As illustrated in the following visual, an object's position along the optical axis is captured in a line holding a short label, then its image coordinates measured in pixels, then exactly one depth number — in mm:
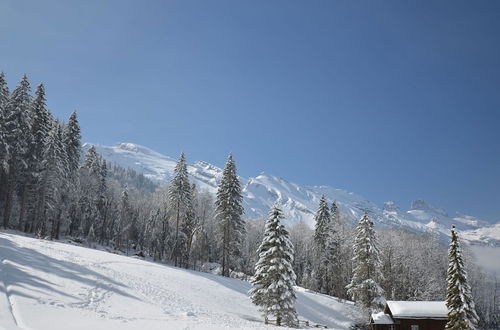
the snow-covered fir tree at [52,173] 50719
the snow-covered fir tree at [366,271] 47656
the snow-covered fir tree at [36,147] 52125
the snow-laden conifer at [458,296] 35125
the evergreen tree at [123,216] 87625
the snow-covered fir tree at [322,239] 67438
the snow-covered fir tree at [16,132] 48562
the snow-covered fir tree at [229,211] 55875
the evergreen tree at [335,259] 67125
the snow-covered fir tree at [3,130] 46344
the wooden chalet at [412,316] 44969
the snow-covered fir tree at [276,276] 33906
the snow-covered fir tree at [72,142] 58562
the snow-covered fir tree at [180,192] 59688
